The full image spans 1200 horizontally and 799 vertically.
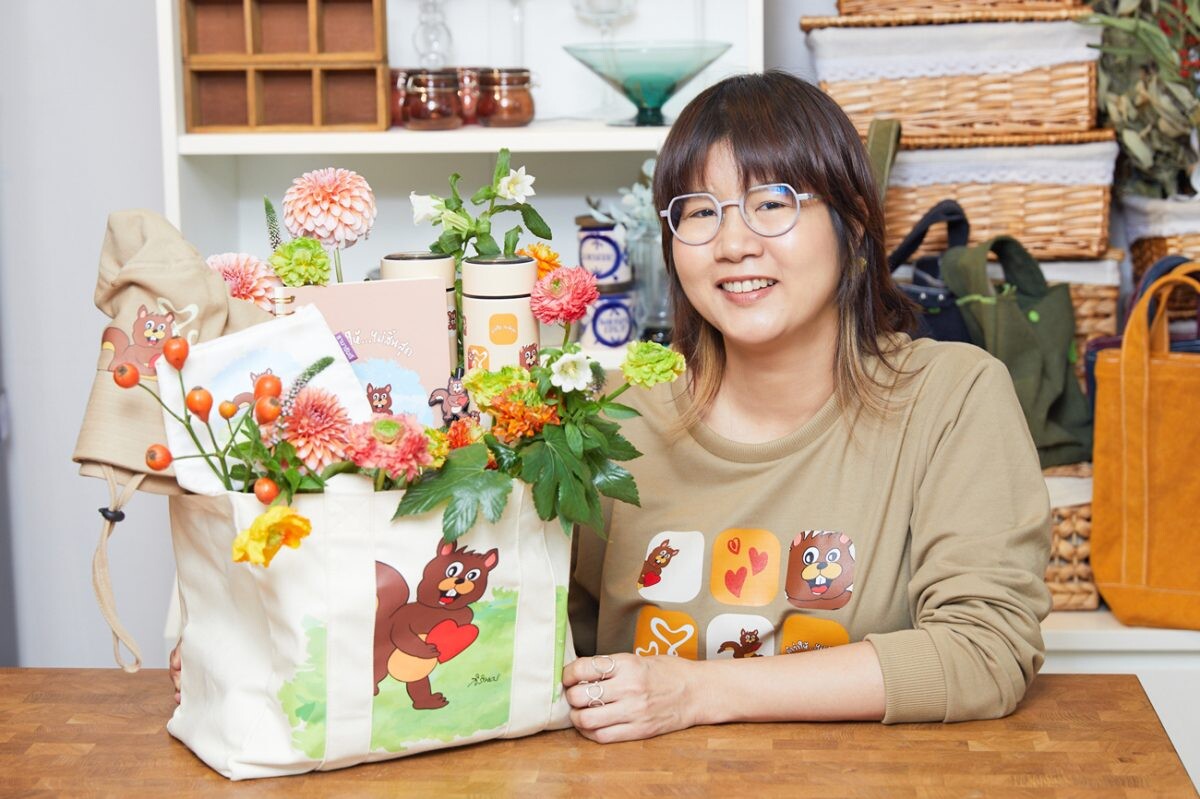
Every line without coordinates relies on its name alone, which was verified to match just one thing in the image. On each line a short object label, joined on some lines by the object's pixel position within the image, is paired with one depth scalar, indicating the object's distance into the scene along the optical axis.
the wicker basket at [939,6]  2.18
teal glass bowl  2.12
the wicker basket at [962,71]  2.18
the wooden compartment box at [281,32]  2.15
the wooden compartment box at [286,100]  2.17
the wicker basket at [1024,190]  2.21
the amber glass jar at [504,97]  2.19
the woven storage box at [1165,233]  2.22
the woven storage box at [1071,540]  2.13
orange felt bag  2.03
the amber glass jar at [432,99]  2.15
